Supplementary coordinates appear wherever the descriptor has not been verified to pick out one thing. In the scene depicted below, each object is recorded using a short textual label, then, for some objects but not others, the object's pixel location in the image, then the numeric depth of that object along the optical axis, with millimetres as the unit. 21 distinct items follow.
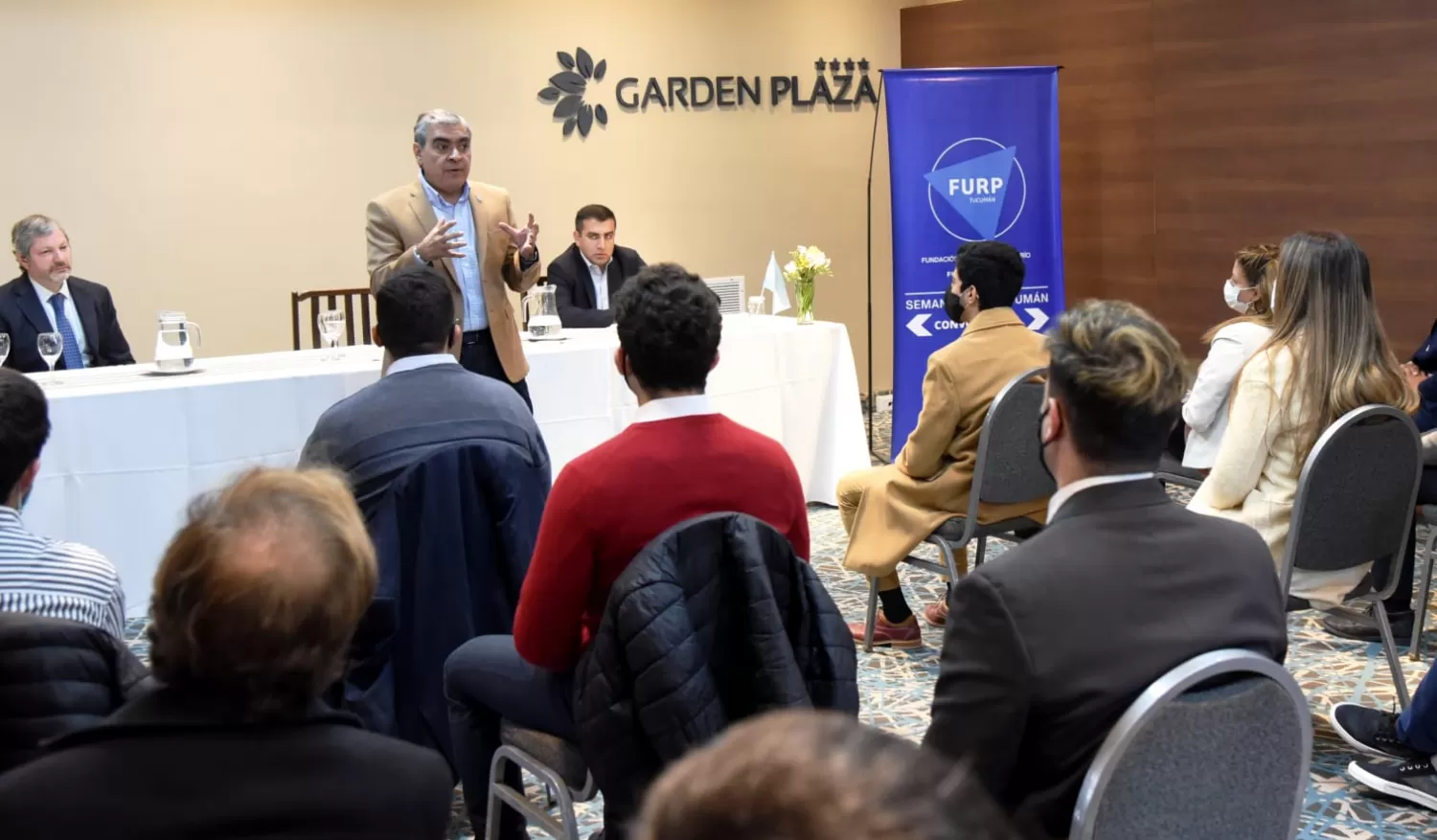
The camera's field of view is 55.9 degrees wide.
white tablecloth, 4094
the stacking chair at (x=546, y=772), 2251
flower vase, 5734
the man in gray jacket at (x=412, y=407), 2676
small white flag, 6234
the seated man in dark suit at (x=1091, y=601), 1506
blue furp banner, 6398
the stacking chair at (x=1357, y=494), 3051
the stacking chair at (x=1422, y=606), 3894
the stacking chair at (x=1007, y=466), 3547
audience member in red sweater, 2117
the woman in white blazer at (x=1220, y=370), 3949
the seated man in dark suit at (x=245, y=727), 1180
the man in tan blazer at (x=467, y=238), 4441
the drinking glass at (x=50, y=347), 4387
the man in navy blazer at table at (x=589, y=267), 6109
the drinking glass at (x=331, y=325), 4602
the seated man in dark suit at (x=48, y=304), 4984
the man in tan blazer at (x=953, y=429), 3713
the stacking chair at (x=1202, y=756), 1474
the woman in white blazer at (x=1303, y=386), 3234
